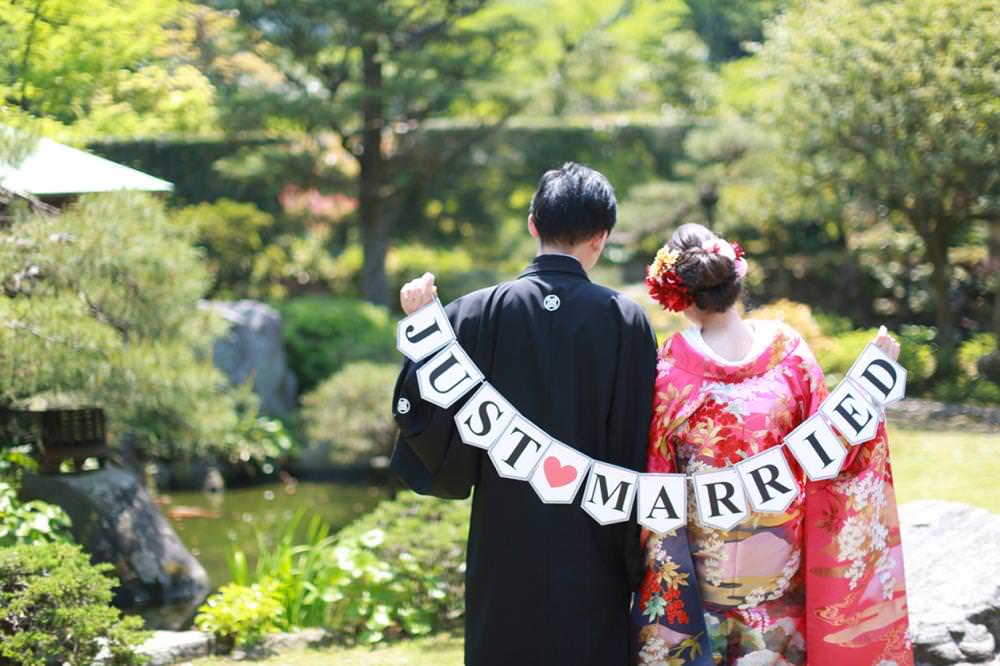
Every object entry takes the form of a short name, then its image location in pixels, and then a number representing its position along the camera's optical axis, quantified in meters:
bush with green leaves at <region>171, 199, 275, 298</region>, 12.86
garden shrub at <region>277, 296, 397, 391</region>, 10.50
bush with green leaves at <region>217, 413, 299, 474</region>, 9.12
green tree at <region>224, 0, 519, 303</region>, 11.81
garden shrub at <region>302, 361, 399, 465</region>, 9.07
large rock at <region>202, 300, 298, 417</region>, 9.58
